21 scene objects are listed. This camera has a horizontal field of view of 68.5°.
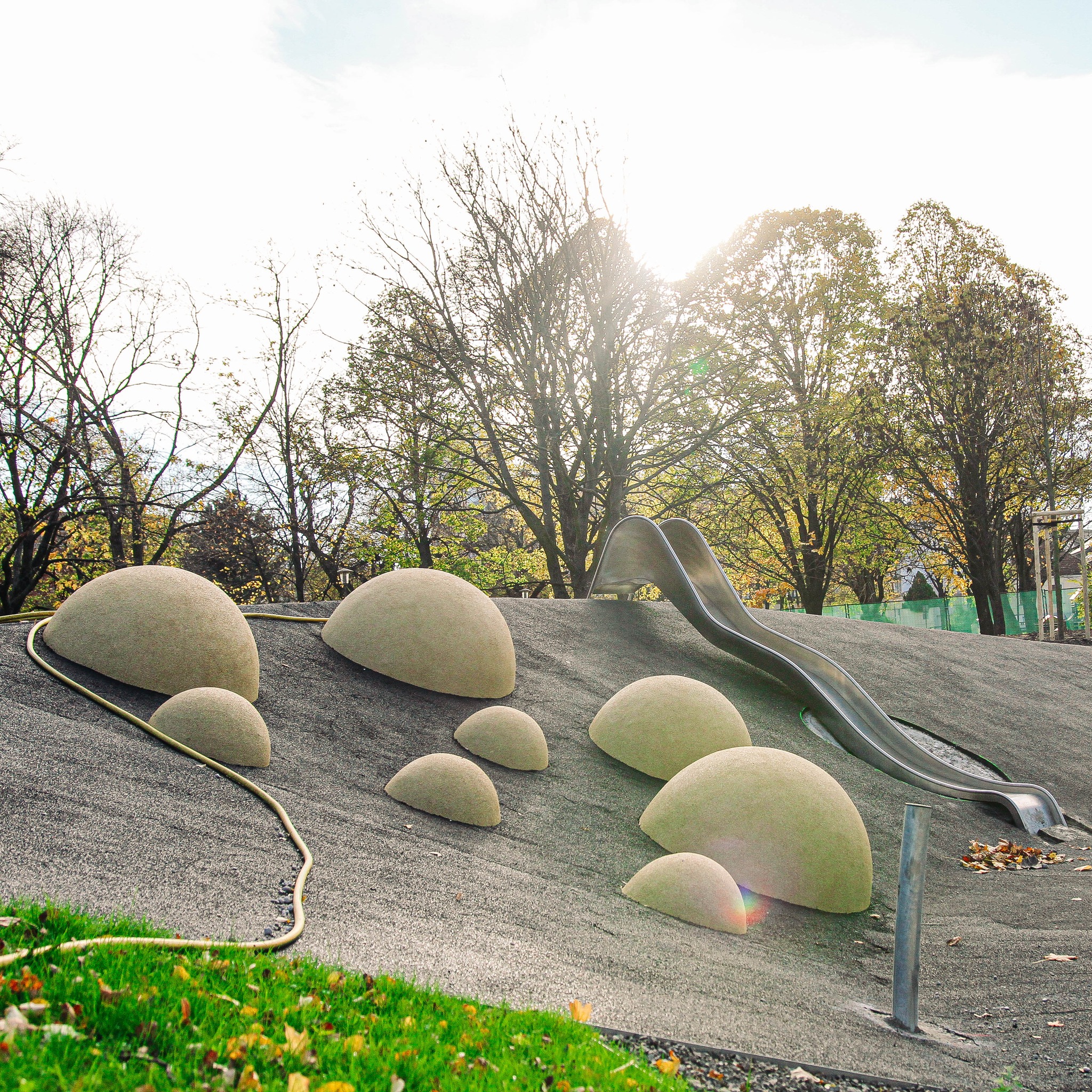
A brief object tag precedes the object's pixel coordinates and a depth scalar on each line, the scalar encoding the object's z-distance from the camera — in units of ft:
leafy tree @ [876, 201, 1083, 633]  73.77
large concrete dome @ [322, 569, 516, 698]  30.42
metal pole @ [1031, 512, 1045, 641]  68.33
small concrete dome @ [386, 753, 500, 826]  22.12
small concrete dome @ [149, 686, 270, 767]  21.30
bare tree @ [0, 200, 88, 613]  54.85
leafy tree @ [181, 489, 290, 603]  71.15
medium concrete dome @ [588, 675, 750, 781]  28.22
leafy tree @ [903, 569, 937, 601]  131.44
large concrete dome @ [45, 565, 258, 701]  24.80
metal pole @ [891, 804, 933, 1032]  13.76
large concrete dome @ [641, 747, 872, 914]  20.97
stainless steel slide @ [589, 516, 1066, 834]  33.01
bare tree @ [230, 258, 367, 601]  65.41
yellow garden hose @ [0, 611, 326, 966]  10.06
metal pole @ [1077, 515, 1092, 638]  63.31
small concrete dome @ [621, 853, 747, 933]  18.19
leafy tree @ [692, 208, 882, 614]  77.56
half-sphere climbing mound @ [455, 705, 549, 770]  26.81
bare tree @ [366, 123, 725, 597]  56.08
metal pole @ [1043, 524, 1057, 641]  67.05
